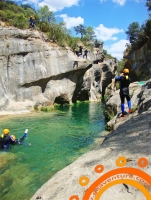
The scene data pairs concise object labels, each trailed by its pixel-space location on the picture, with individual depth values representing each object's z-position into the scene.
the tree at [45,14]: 24.91
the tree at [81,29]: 59.76
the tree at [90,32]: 53.40
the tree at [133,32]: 33.39
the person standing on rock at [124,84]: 7.69
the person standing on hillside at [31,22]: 20.15
